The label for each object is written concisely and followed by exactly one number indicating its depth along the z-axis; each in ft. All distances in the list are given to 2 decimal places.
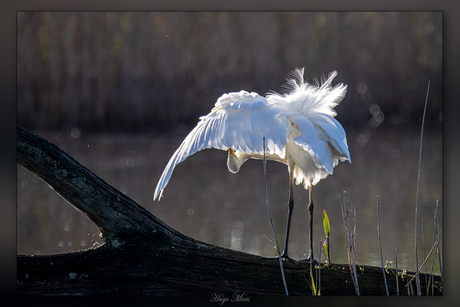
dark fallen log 83.10
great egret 82.96
